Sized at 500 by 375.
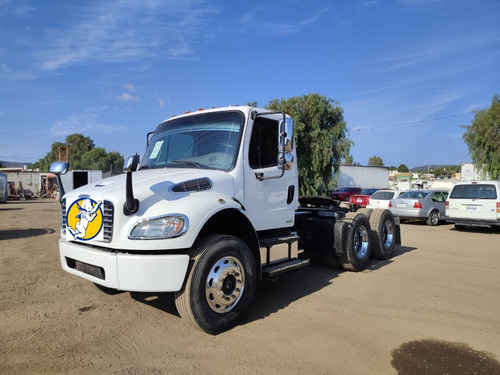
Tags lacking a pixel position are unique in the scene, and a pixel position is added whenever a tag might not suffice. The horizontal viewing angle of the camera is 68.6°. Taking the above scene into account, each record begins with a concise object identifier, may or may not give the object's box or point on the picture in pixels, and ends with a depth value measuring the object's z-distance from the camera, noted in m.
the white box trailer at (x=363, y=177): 44.94
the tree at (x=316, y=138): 24.34
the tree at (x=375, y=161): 111.69
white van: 12.11
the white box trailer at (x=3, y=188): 30.61
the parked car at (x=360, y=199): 22.54
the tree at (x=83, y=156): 59.41
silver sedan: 15.23
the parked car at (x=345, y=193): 32.66
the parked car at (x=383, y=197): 17.47
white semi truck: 3.56
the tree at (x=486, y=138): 22.52
